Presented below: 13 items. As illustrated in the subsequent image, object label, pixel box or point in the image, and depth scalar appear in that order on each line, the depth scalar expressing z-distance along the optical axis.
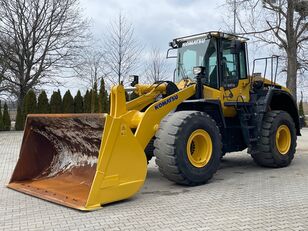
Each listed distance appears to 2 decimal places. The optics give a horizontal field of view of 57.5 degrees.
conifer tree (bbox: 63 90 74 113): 15.76
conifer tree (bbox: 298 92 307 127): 18.17
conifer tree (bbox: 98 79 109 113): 16.01
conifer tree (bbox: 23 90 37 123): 15.04
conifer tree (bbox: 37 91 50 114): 15.23
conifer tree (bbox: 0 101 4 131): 15.02
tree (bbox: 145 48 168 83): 19.39
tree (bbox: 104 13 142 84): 16.82
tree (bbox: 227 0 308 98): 16.02
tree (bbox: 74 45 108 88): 18.22
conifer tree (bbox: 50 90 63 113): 15.58
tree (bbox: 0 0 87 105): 16.66
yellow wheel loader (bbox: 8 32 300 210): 4.09
